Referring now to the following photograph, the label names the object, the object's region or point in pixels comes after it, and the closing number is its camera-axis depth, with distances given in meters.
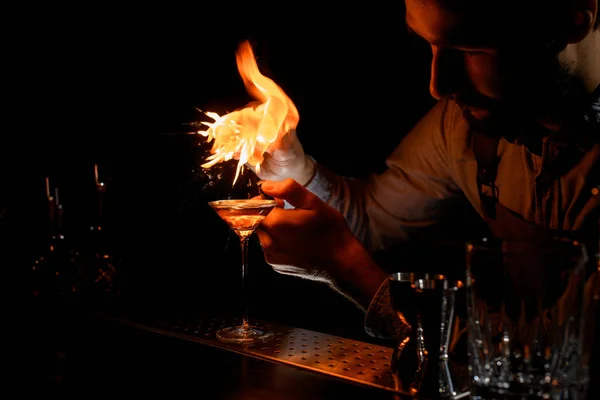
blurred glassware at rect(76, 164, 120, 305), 1.41
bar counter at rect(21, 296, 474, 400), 0.88
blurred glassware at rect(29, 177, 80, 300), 1.39
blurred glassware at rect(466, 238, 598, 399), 0.75
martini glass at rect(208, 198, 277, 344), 1.04
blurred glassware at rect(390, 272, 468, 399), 0.86
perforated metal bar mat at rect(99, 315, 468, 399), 0.92
